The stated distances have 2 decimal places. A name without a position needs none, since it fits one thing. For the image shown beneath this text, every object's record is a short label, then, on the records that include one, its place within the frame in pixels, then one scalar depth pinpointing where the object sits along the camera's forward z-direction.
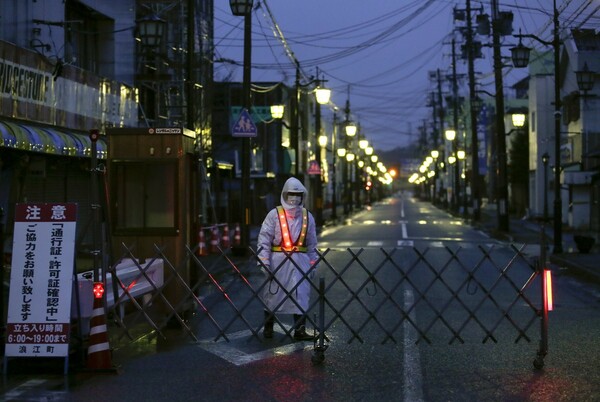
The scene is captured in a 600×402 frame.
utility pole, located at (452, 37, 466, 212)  63.87
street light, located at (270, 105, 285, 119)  32.59
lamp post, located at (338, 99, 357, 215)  55.59
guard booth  12.42
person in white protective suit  10.16
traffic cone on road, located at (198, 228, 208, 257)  23.14
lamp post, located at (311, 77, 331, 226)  36.41
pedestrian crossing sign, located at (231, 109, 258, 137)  21.75
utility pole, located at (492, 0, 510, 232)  36.22
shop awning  16.14
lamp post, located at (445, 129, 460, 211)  57.19
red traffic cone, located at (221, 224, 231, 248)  26.70
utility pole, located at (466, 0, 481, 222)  48.62
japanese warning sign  8.41
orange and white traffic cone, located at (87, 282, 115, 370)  8.50
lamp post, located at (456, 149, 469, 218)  58.56
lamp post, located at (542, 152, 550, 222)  37.77
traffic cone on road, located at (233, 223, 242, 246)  25.11
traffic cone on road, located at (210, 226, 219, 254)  24.39
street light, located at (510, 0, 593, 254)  25.67
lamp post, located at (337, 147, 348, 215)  64.72
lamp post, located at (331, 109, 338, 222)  54.96
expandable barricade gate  9.86
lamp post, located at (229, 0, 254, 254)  23.50
